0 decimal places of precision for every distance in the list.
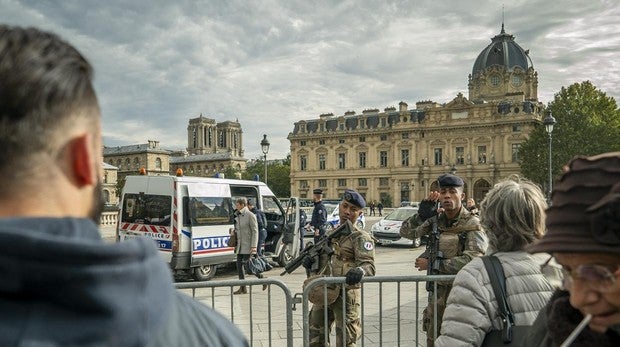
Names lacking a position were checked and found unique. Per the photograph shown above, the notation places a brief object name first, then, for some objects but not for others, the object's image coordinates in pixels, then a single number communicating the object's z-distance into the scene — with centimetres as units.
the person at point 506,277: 250
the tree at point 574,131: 4447
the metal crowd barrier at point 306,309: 414
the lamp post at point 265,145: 2311
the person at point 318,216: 1414
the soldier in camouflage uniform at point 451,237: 451
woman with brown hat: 114
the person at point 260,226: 1203
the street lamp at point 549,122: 2300
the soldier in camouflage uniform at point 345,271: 491
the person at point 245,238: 1041
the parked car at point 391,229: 1935
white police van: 1088
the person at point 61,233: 78
